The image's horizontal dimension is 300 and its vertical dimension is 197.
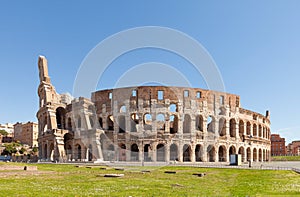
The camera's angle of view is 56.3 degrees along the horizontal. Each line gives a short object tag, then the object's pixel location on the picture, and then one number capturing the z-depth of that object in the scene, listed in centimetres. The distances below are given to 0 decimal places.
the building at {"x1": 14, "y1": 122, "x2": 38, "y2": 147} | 12988
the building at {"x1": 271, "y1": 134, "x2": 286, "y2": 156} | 12200
